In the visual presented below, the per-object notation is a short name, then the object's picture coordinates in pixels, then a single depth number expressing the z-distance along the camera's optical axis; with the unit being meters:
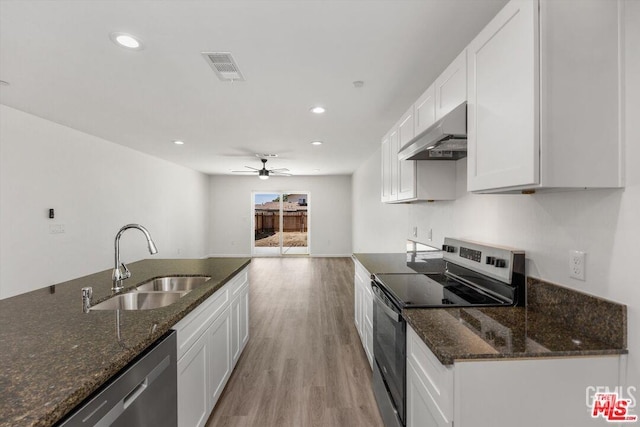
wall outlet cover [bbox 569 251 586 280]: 1.27
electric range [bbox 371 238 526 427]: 1.58
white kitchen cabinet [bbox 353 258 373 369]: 2.58
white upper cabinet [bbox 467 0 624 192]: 1.05
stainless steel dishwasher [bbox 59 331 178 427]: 0.91
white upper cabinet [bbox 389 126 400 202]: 2.82
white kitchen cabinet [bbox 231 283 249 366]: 2.57
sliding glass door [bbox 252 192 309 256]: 9.29
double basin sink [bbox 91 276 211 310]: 1.90
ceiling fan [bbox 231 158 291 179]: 6.24
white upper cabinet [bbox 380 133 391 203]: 3.10
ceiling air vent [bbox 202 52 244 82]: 2.06
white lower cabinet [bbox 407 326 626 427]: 1.06
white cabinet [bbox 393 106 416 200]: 2.37
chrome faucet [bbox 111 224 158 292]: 1.79
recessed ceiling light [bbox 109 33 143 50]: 1.83
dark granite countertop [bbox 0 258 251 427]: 0.80
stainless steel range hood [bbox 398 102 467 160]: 1.48
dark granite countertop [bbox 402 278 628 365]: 1.09
